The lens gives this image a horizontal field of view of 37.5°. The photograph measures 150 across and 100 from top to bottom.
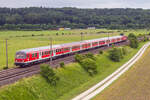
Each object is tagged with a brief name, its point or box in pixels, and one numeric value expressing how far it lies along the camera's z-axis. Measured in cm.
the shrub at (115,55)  6219
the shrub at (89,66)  4520
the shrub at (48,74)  3306
